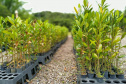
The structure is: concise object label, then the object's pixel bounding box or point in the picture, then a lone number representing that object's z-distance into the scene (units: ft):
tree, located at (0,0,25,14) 74.66
